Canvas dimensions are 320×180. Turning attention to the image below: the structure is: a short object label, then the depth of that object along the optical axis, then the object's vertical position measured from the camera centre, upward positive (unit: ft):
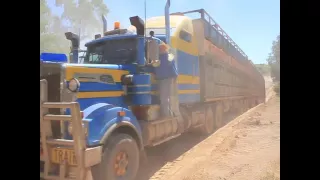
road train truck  10.74 -0.51
